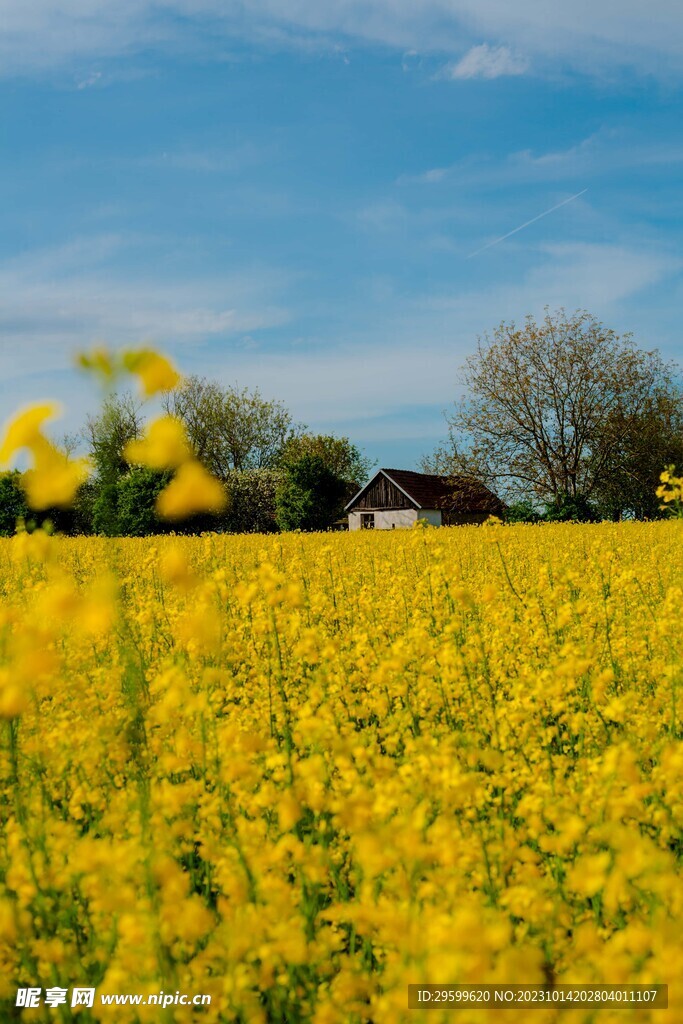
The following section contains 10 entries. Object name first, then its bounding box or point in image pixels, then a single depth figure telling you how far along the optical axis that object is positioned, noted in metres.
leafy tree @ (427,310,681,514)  34.88
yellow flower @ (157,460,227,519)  2.25
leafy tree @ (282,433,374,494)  53.59
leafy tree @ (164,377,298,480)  51.38
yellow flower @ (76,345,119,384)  2.31
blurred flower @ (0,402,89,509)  2.35
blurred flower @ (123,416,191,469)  2.35
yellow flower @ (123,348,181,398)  2.32
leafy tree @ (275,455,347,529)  40.12
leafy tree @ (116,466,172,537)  30.73
